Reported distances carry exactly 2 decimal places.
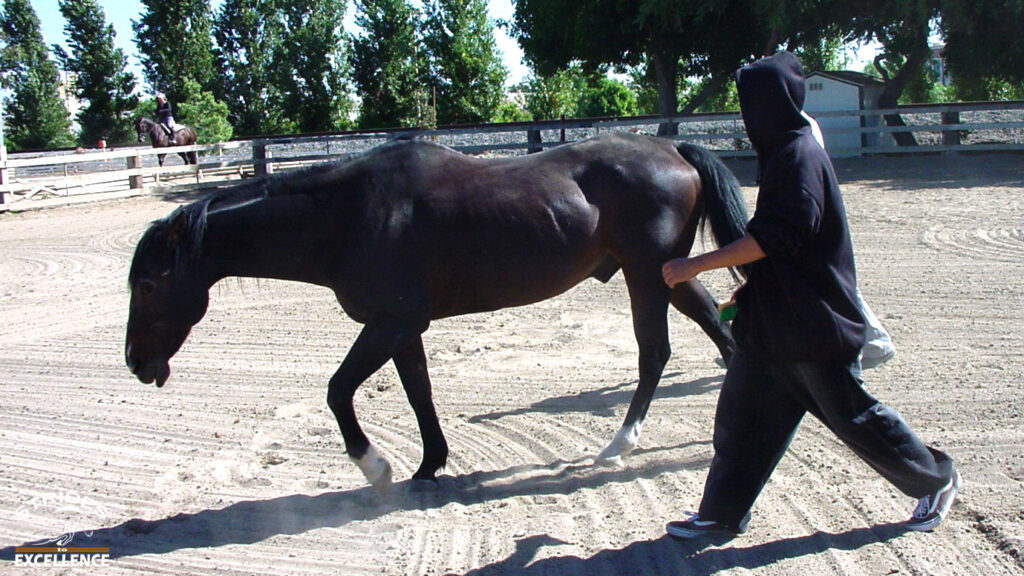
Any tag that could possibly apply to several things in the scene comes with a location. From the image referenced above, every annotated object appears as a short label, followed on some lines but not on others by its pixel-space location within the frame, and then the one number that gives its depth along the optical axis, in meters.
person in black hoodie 2.97
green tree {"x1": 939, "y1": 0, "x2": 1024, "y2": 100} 19.80
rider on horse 23.72
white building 21.19
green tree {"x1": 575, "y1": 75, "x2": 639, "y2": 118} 39.88
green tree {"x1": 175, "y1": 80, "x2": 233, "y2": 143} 33.12
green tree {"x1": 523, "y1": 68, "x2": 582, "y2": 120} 38.25
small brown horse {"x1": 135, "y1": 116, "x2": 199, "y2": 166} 23.03
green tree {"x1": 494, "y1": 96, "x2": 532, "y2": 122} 39.72
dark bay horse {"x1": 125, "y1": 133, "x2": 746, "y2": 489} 4.03
